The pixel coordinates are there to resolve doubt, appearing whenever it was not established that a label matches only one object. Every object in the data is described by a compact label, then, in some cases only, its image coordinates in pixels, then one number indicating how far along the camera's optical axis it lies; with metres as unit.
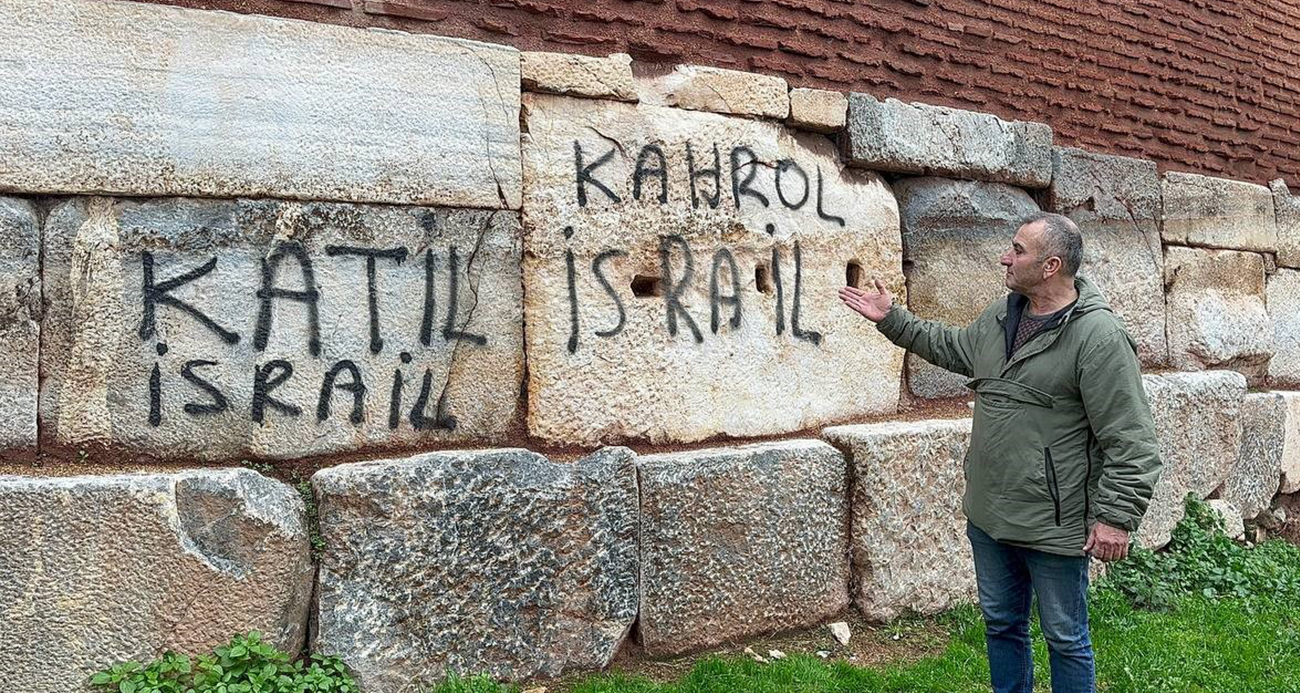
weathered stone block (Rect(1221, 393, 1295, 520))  6.00
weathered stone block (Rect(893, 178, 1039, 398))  5.01
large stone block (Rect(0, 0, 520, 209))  3.17
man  2.97
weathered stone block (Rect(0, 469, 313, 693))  2.95
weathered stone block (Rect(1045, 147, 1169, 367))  5.58
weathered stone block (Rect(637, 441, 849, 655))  3.91
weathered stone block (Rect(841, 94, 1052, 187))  4.73
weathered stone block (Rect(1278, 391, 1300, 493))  6.36
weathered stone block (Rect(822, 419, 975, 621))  4.34
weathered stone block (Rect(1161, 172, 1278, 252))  6.05
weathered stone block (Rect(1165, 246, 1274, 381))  6.05
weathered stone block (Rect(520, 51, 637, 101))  3.92
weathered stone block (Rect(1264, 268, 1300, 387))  6.70
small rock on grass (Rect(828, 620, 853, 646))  4.23
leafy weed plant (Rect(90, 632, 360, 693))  3.06
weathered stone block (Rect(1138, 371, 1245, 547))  5.40
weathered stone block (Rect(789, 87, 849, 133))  4.54
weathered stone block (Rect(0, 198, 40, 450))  3.13
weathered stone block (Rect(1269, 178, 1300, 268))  6.72
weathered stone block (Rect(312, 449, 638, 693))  3.38
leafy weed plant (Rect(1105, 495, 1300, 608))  5.04
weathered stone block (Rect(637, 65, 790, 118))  4.24
